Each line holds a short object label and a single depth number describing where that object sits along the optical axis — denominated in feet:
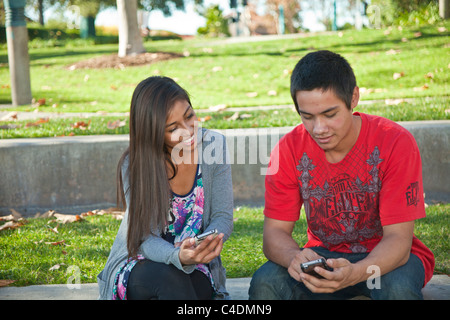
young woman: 8.46
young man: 8.13
